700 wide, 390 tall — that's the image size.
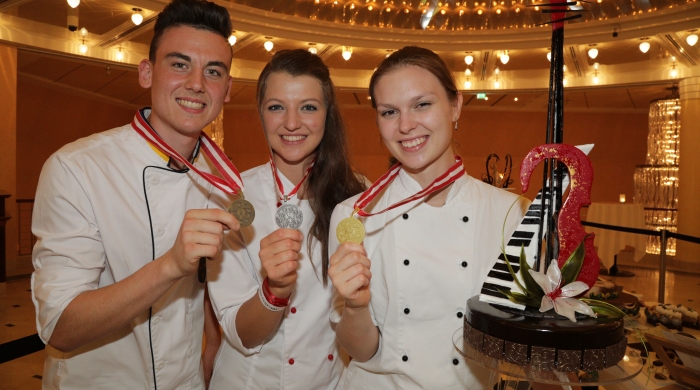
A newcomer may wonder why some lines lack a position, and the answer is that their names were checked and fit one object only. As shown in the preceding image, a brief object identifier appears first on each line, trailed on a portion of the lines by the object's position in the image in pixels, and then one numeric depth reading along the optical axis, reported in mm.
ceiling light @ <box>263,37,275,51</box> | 9566
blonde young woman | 1777
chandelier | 10547
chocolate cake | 1233
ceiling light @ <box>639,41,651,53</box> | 9219
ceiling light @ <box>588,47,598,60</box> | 9882
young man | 1610
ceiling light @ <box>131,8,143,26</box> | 8125
